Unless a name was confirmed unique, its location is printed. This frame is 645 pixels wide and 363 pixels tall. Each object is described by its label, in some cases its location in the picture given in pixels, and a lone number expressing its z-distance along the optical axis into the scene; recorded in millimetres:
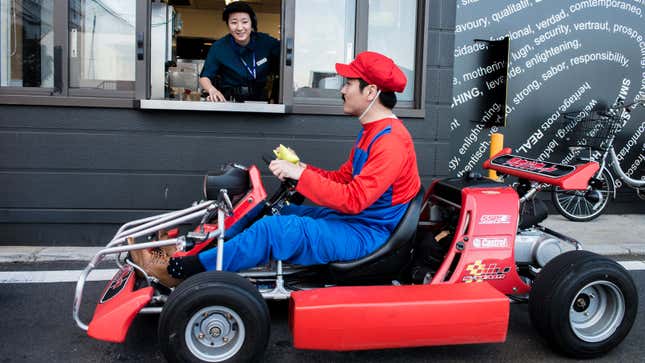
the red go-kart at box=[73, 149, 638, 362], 2943
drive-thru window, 5797
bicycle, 7184
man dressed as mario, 3258
